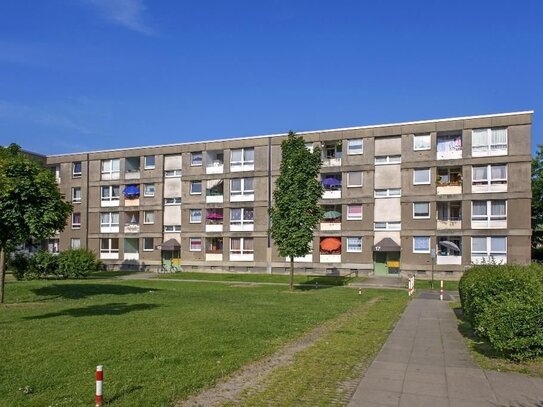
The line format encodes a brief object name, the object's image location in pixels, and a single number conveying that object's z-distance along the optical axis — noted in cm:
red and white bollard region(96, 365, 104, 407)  627
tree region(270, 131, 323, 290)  2895
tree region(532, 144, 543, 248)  5478
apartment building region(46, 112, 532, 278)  4341
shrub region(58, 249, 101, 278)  4062
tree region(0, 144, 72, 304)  1873
